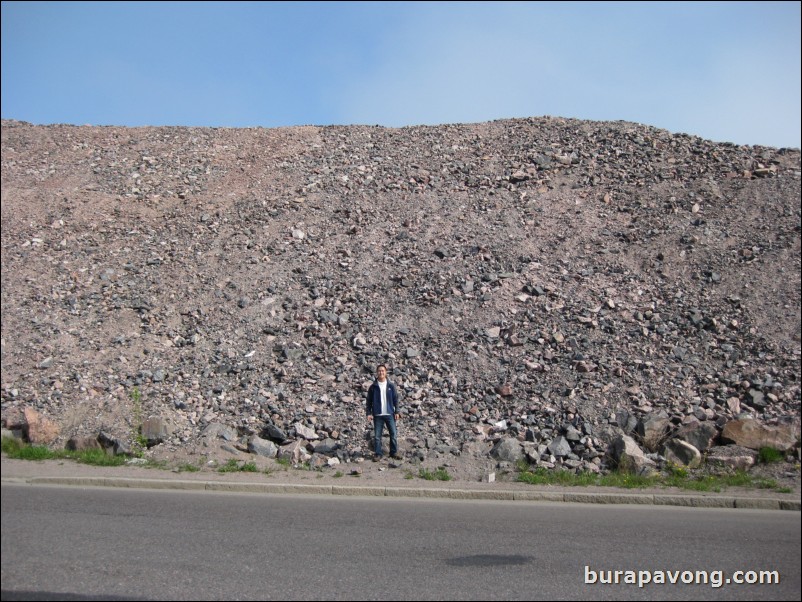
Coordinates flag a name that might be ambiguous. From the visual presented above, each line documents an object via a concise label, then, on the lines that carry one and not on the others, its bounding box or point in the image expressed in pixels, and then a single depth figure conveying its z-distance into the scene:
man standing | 11.09
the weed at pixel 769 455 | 10.12
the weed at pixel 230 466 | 10.44
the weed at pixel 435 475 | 10.15
